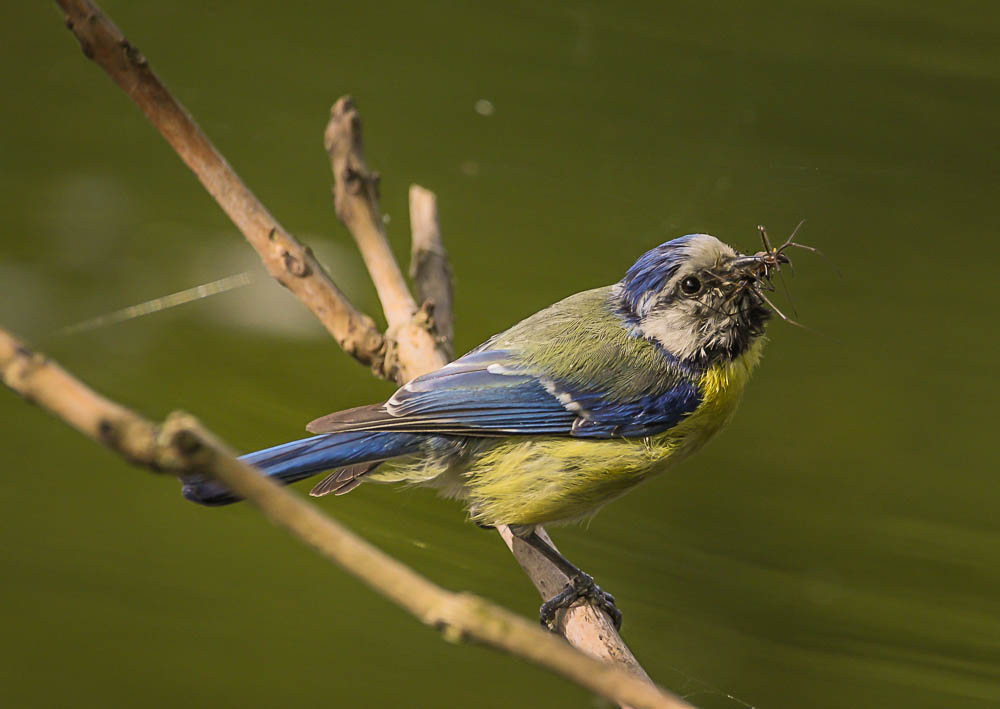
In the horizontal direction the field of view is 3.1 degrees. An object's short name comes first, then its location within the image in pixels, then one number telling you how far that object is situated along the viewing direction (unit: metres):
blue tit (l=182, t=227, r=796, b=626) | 3.16
